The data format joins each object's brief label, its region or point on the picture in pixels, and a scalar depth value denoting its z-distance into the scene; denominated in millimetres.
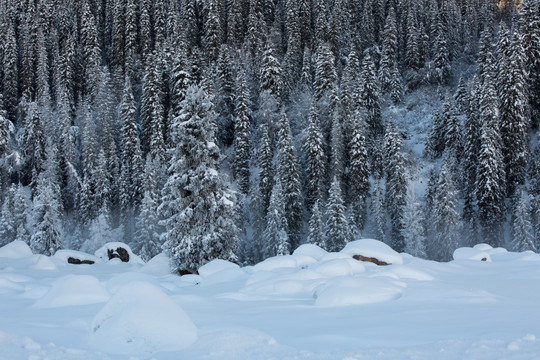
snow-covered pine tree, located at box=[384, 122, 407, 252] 46125
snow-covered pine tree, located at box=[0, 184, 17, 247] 47281
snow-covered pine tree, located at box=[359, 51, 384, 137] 59438
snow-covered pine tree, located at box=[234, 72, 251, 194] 53188
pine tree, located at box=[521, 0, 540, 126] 52844
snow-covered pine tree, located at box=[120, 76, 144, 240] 51469
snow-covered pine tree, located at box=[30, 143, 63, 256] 39188
